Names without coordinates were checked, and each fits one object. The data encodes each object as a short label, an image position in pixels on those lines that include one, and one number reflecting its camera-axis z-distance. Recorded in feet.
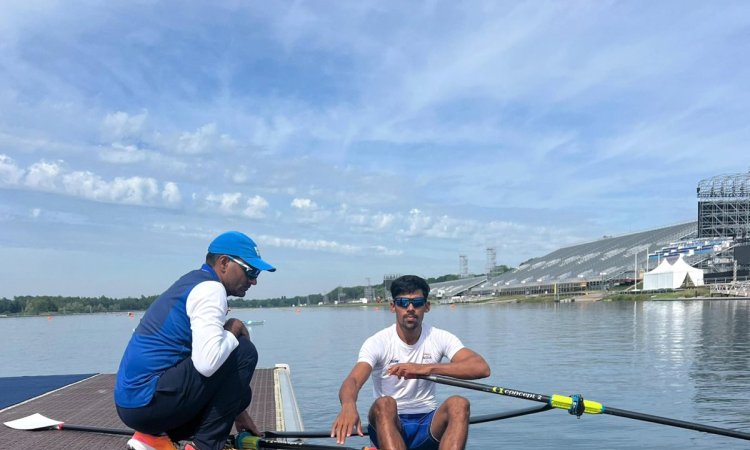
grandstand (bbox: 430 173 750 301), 273.75
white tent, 243.19
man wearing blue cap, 12.22
